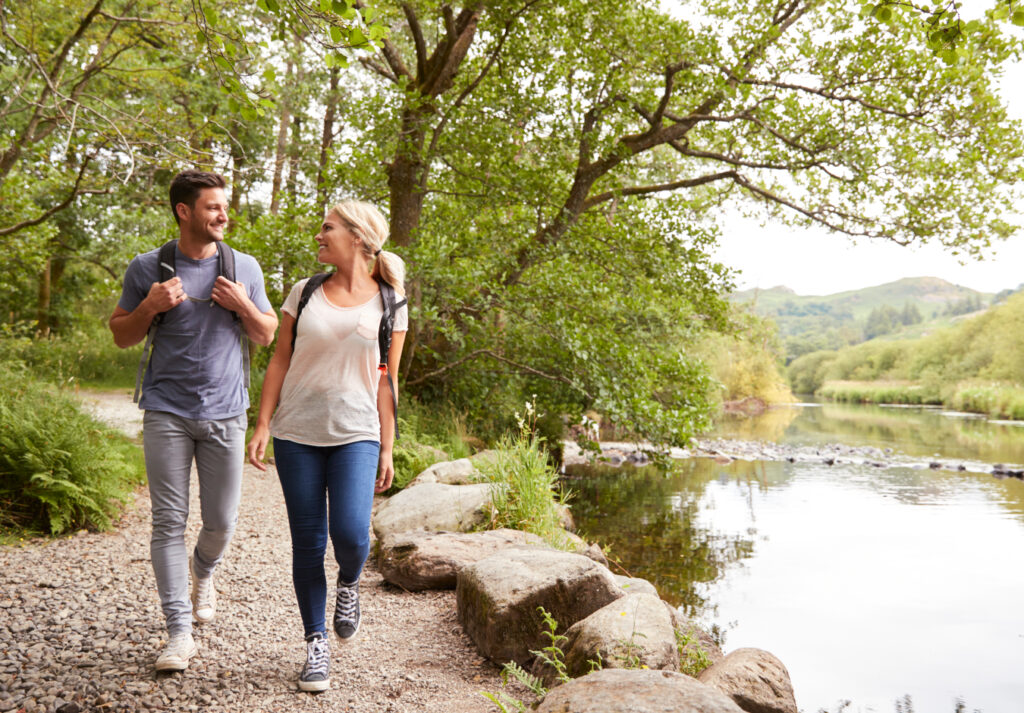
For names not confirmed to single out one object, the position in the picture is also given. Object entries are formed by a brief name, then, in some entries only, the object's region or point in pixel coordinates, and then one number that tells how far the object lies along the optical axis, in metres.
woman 2.75
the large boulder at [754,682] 3.12
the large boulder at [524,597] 3.49
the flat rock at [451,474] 6.91
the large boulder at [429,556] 4.56
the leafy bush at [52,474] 5.18
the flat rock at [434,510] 5.51
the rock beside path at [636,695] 2.12
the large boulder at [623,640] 3.04
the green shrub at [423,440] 7.66
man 2.85
